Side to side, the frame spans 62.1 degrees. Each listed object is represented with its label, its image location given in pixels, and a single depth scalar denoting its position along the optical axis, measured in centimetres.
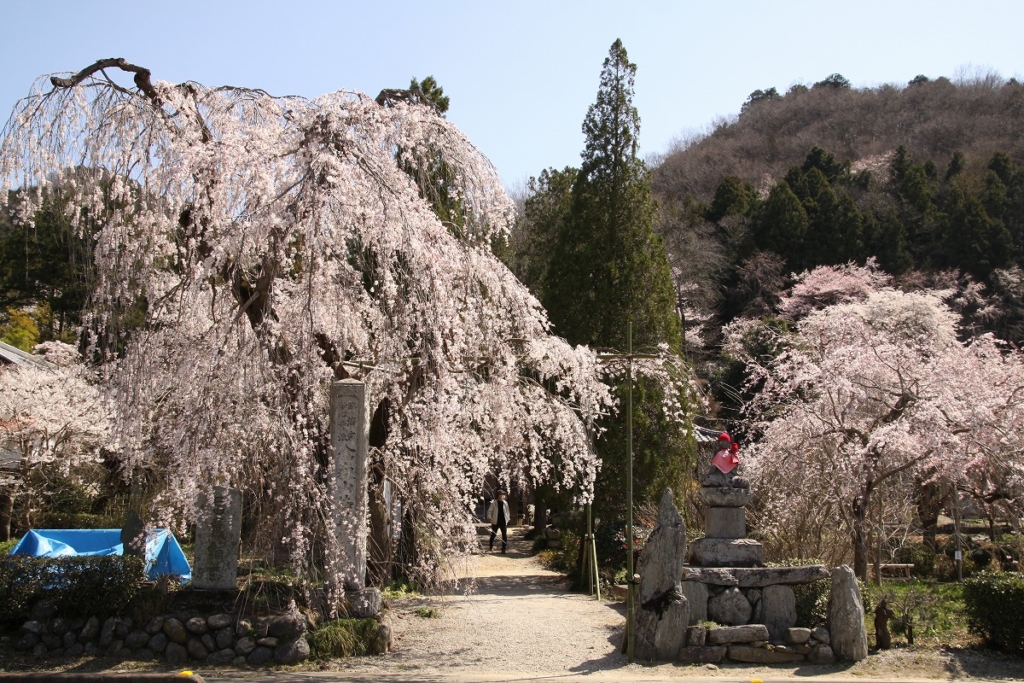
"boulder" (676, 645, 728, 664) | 870
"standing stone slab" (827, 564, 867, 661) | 862
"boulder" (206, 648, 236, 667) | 834
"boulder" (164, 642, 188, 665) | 833
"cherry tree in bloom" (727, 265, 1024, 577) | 1149
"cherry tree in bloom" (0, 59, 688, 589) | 812
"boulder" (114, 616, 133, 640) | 850
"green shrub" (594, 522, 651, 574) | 1479
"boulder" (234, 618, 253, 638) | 849
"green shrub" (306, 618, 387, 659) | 863
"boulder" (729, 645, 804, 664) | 873
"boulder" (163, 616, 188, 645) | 845
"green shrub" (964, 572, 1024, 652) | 880
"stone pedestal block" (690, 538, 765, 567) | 938
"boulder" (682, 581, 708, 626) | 904
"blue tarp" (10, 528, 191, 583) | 1075
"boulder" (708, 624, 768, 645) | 875
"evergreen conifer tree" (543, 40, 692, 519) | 1523
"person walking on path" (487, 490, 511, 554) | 1878
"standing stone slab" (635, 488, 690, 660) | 880
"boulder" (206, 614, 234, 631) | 851
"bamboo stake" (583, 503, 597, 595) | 1384
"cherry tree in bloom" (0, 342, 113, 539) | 1547
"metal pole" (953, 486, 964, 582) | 1338
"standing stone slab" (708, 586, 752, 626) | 904
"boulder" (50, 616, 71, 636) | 858
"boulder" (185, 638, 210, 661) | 838
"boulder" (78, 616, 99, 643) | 855
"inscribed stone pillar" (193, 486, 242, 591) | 877
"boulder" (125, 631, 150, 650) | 843
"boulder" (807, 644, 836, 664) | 869
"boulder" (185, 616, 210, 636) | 845
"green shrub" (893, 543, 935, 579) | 1539
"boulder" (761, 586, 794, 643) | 903
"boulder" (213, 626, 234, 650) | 845
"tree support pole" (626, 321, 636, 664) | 884
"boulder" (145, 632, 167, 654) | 842
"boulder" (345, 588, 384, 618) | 896
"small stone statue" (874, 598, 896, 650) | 893
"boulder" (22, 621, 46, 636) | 853
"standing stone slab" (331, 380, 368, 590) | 878
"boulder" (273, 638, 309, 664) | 844
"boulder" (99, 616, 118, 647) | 846
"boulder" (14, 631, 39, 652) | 845
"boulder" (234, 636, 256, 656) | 841
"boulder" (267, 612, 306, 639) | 855
